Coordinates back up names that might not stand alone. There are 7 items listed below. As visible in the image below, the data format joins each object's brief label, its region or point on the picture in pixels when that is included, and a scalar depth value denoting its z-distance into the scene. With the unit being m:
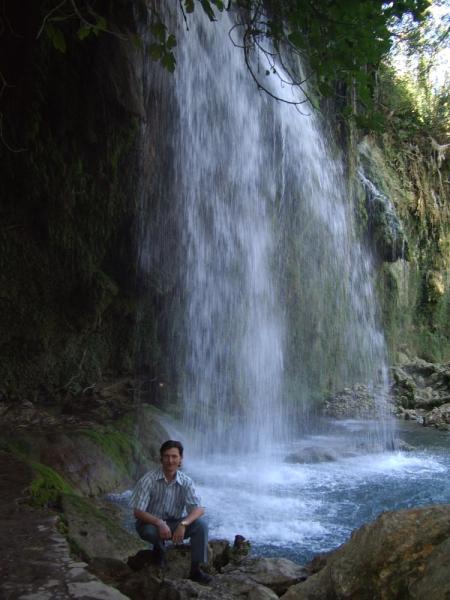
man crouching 3.77
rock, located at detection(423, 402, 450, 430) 12.83
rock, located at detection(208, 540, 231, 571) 4.51
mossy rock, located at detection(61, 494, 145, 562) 3.92
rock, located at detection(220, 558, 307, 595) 4.00
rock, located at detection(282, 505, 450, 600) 2.66
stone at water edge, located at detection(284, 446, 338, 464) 9.05
